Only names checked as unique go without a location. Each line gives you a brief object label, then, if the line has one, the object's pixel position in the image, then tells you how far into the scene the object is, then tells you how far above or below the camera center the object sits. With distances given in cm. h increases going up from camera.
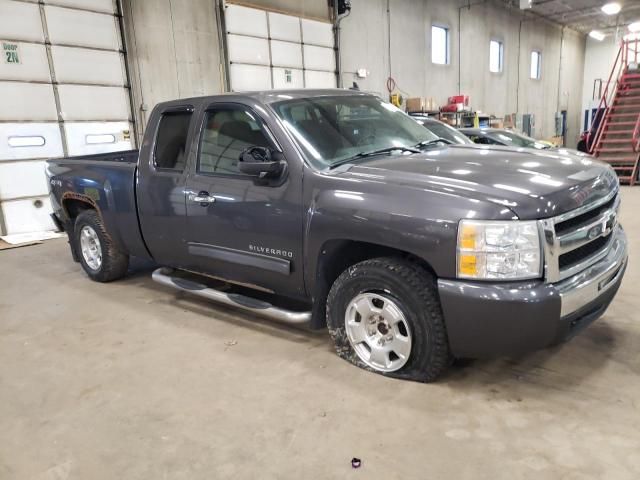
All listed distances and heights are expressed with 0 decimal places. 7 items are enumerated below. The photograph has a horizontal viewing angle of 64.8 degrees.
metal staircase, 1228 -48
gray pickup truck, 241 -55
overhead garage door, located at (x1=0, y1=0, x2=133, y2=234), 806 +80
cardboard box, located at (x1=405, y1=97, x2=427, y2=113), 1394 +46
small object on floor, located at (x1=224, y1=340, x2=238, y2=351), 353 -145
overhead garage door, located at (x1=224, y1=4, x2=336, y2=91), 1059 +174
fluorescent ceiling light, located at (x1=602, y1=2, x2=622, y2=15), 1750 +354
